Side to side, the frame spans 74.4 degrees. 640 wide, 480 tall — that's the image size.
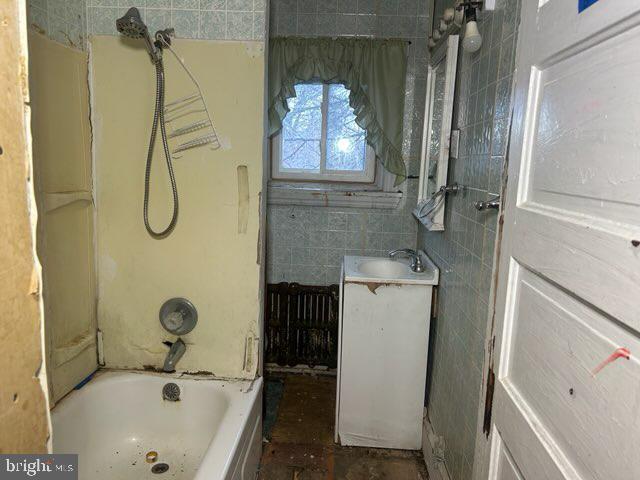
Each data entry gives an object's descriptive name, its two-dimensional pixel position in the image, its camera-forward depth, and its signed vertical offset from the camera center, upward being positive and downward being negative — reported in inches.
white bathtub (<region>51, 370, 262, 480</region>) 63.2 -40.8
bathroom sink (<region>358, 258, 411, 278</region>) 91.7 -19.9
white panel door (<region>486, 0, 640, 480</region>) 22.3 -4.5
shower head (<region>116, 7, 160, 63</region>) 58.0 +19.0
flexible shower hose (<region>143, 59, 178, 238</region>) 62.5 +1.7
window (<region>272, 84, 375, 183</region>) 105.7 +7.9
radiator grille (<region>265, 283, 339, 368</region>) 108.0 -38.4
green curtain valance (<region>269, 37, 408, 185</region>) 97.7 +23.4
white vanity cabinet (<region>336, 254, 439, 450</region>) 80.0 -35.0
